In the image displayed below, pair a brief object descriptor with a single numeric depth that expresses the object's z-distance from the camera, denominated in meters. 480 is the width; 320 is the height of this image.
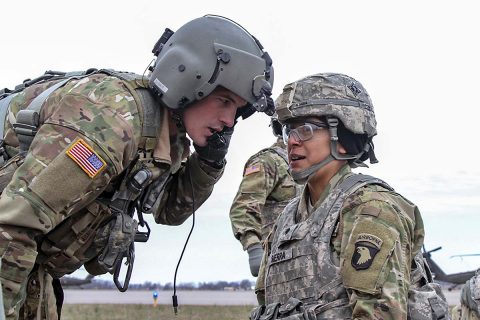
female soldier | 4.60
